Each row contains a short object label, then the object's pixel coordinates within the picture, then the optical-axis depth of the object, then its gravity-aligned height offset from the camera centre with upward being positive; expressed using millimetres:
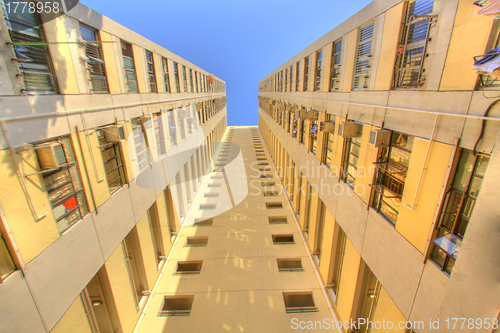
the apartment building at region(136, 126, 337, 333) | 7570 -7562
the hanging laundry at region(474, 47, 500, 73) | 2564 +480
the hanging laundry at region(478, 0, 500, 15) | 2590 +1147
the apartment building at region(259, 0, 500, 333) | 2898 -1264
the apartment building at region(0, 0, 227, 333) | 3525 -1596
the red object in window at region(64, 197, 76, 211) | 4599 -2162
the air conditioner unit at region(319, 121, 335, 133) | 7972 -907
